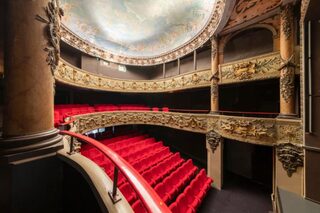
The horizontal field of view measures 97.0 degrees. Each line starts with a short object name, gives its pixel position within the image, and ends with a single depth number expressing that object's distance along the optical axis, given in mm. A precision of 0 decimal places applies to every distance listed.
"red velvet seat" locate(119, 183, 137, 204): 3982
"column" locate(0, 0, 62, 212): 1181
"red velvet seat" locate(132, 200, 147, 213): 3510
